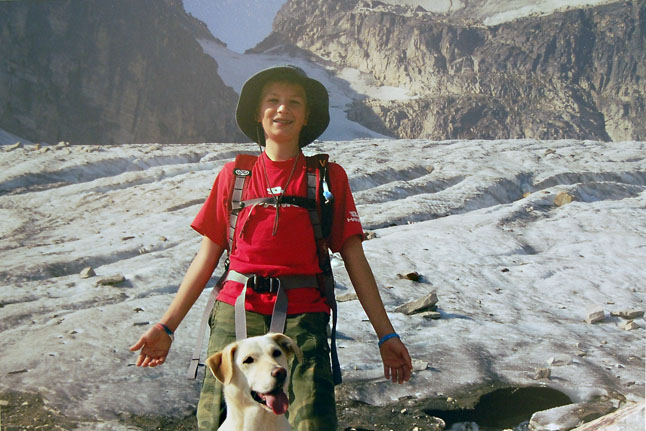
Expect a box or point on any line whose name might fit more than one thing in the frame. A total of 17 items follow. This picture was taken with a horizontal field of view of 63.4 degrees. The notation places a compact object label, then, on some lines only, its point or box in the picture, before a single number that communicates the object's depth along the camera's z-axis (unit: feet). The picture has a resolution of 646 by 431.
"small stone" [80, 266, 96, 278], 29.94
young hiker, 7.79
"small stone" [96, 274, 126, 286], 28.22
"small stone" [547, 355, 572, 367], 18.85
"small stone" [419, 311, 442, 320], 23.79
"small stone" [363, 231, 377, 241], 40.32
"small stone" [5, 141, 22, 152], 81.84
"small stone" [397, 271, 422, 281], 30.25
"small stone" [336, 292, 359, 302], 25.28
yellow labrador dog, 6.55
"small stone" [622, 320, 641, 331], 23.35
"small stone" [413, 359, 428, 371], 17.87
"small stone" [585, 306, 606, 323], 24.31
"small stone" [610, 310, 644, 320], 24.72
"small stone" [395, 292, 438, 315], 24.18
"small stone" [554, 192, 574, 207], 53.62
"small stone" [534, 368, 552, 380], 17.62
